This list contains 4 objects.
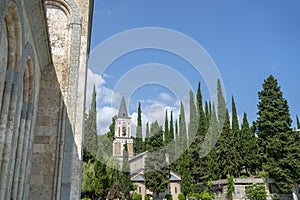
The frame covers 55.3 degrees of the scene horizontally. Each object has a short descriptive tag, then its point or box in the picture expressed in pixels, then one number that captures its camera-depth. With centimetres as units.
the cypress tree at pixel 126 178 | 2805
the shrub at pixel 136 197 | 2881
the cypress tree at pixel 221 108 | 2936
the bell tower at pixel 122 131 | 4622
